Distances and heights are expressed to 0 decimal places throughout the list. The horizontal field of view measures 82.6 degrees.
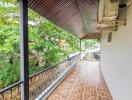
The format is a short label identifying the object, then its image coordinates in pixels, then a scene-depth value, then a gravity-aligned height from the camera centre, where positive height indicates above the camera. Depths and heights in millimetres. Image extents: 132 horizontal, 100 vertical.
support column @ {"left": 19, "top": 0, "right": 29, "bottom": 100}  1220 +1
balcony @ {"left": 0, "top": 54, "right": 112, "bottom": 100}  1881 -1271
